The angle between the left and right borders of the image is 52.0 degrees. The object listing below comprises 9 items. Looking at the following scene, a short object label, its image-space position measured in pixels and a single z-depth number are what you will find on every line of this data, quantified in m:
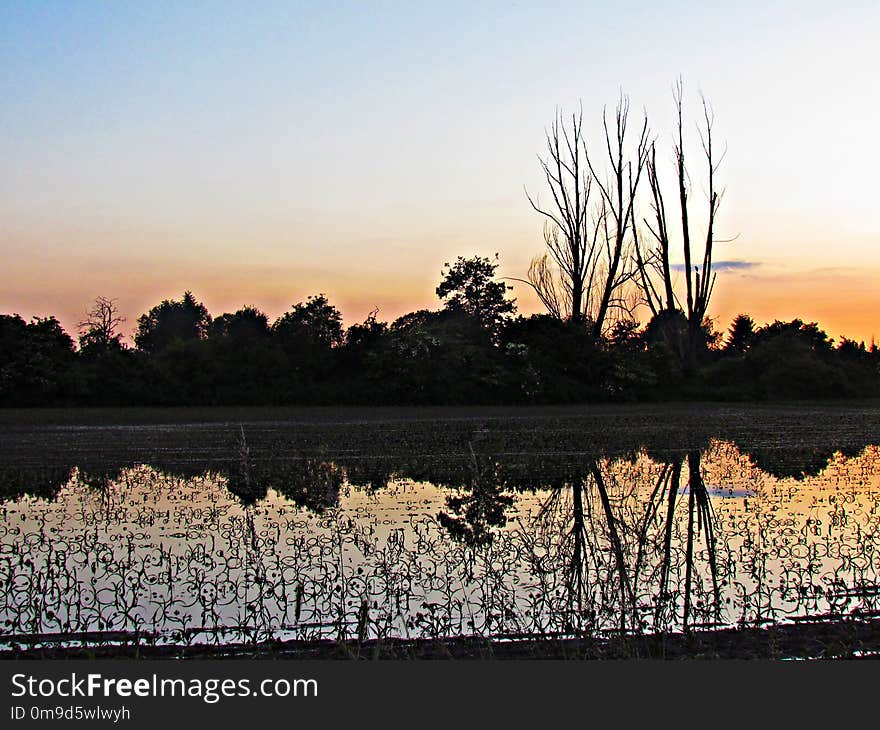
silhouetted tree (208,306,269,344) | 44.28
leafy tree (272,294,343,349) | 45.03
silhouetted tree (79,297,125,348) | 57.22
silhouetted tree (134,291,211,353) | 75.29
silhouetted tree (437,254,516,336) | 48.19
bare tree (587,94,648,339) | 47.62
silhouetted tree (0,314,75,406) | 40.38
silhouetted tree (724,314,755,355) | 59.66
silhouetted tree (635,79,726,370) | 47.56
